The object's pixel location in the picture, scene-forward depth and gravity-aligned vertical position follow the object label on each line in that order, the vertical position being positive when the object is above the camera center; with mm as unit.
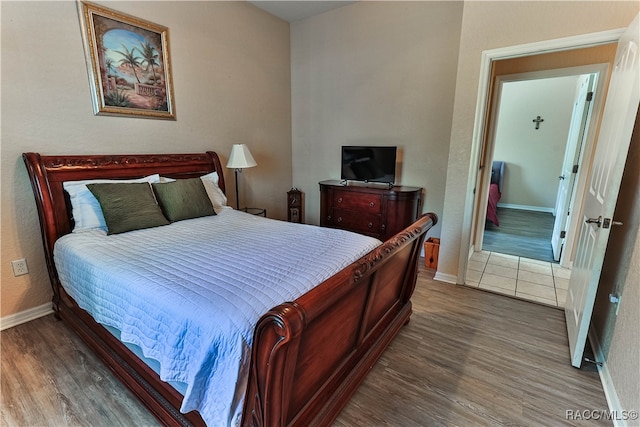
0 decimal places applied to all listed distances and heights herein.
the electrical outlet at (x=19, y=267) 2248 -911
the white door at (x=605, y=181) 1535 -186
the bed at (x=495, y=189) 4816 -736
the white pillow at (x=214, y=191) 2996 -462
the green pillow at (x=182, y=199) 2496 -458
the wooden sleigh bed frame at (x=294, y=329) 986 -836
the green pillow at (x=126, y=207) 2162 -457
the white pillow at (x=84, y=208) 2215 -464
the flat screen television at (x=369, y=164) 3453 -202
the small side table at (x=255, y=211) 3648 -786
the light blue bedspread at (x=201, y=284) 1075 -627
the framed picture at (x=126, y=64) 2406 +693
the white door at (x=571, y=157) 3188 -99
